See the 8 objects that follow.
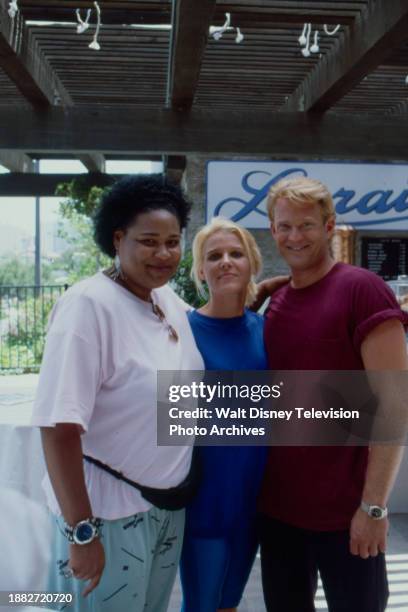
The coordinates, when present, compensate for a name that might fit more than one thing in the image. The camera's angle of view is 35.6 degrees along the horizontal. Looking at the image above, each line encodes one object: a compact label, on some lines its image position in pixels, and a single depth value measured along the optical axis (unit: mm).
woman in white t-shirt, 1343
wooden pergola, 2959
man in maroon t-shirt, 1511
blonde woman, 1694
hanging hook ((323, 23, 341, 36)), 3176
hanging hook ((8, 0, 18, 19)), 2821
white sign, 4875
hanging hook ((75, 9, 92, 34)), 2992
